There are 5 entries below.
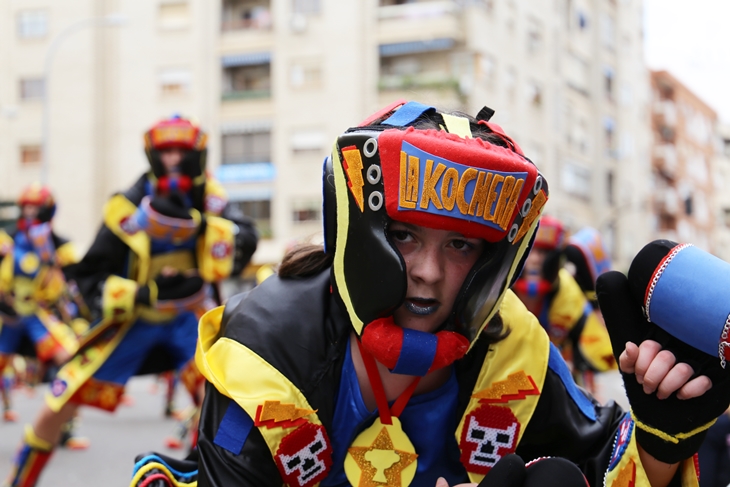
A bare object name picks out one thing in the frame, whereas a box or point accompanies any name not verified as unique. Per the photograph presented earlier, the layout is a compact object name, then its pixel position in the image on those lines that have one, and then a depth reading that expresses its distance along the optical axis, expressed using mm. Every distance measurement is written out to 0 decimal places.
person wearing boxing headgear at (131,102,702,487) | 2168
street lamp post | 21117
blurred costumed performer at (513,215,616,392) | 6156
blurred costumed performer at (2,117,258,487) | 5250
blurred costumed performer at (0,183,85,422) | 8938
